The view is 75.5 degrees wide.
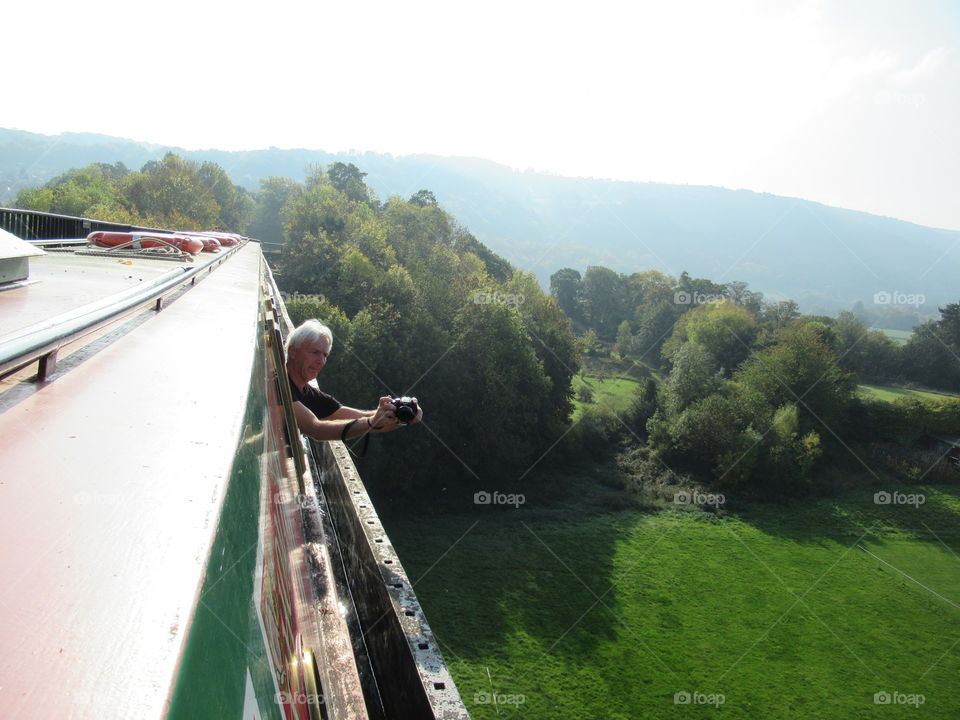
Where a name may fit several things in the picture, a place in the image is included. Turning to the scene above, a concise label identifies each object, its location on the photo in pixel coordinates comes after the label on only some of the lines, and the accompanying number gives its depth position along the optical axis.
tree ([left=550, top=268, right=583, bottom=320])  106.56
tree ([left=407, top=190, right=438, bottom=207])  85.64
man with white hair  3.54
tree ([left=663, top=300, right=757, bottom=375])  60.62
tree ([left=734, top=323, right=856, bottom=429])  49.39
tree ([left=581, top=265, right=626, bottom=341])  99.14
